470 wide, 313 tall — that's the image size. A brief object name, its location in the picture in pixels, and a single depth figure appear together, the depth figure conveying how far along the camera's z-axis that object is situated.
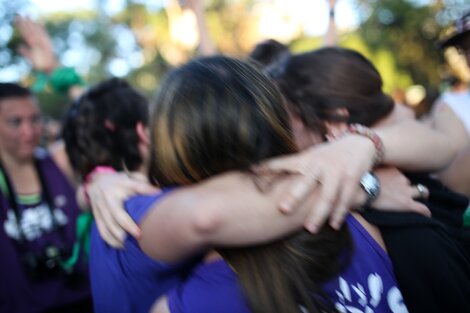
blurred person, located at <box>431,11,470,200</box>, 2.16
